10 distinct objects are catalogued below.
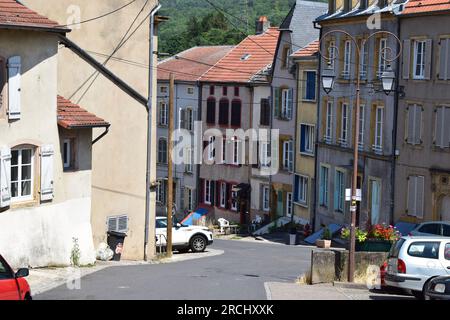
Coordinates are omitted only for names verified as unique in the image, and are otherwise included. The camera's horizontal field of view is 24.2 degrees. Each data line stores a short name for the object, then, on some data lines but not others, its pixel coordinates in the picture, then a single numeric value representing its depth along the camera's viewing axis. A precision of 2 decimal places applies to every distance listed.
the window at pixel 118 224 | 32.84
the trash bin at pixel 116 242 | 32.25
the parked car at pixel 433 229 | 32.34
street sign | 27.98
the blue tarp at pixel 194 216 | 60.72
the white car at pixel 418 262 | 22.50
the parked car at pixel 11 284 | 16.75
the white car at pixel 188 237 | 38.62
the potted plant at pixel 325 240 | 40.94
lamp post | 25.84
